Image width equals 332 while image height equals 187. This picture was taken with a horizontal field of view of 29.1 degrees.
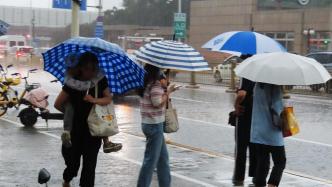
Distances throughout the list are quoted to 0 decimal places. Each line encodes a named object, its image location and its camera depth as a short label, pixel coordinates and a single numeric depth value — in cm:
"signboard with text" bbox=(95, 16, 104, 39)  2609
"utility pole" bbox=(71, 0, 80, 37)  1230
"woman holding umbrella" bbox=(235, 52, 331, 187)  669
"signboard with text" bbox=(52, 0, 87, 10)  1984
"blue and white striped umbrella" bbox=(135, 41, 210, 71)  662
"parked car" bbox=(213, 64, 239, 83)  3378
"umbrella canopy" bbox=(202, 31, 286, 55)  783
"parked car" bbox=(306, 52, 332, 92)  2992
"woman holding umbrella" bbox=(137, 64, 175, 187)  670
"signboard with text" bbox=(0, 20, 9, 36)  1306
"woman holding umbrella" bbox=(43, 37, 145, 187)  647
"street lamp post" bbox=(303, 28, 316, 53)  4972
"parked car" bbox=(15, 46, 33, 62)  5483
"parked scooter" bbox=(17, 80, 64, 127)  1344
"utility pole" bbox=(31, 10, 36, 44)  8725
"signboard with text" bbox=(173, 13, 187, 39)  3457
